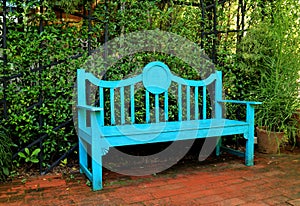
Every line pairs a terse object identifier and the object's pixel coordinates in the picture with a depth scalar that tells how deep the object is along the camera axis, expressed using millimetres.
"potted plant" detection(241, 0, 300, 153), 2939
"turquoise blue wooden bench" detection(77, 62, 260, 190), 2092
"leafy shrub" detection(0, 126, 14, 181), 2189
